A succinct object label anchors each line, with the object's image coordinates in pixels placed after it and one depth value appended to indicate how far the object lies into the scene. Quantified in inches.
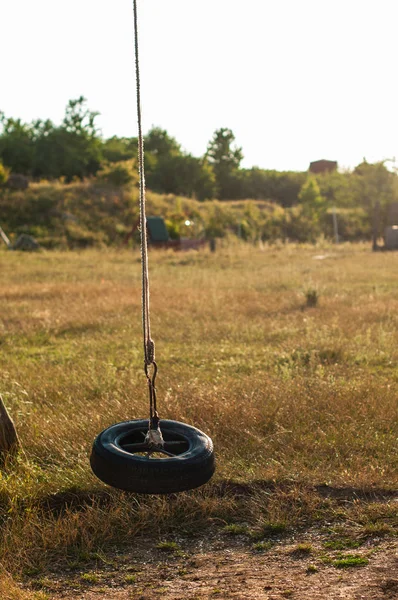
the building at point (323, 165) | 3432.6
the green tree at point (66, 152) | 1851.6
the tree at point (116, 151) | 2078.0
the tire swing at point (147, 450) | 126.9
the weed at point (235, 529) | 148.8
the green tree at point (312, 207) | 1966.0
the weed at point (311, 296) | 479.5
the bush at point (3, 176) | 1542.8
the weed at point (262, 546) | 139.9
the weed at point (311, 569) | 126.6
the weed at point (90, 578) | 129.1
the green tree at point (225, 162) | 2511.1
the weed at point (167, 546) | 142.2
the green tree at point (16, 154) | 1854.1
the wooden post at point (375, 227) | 1227.9
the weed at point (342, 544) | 138.9
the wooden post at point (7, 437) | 181.5
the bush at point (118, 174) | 1681.8
